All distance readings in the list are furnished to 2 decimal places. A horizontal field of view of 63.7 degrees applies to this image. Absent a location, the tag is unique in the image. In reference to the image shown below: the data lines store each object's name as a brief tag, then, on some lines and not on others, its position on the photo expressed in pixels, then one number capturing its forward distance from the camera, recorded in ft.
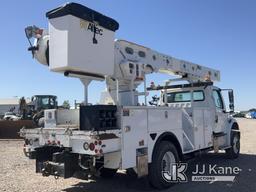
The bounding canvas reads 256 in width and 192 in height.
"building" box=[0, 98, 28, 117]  165.18
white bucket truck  12.00
